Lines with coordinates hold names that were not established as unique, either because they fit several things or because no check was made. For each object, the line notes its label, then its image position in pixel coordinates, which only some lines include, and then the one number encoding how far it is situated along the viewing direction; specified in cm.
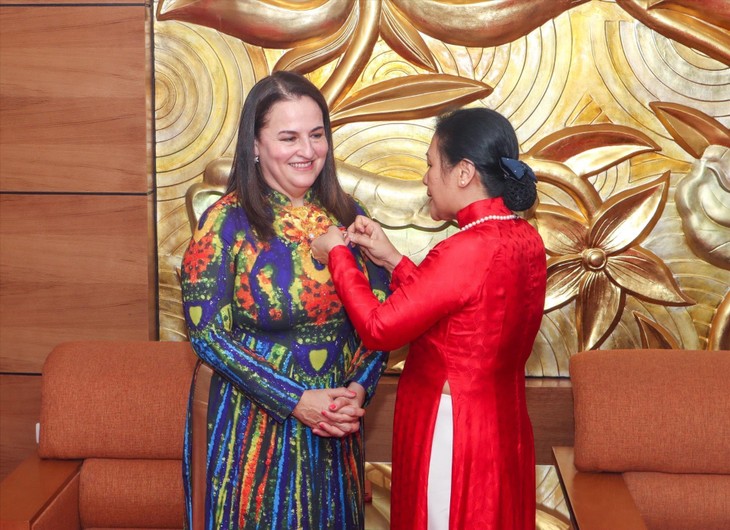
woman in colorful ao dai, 190
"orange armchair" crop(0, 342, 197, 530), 254
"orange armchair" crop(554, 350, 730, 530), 242
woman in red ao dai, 183
